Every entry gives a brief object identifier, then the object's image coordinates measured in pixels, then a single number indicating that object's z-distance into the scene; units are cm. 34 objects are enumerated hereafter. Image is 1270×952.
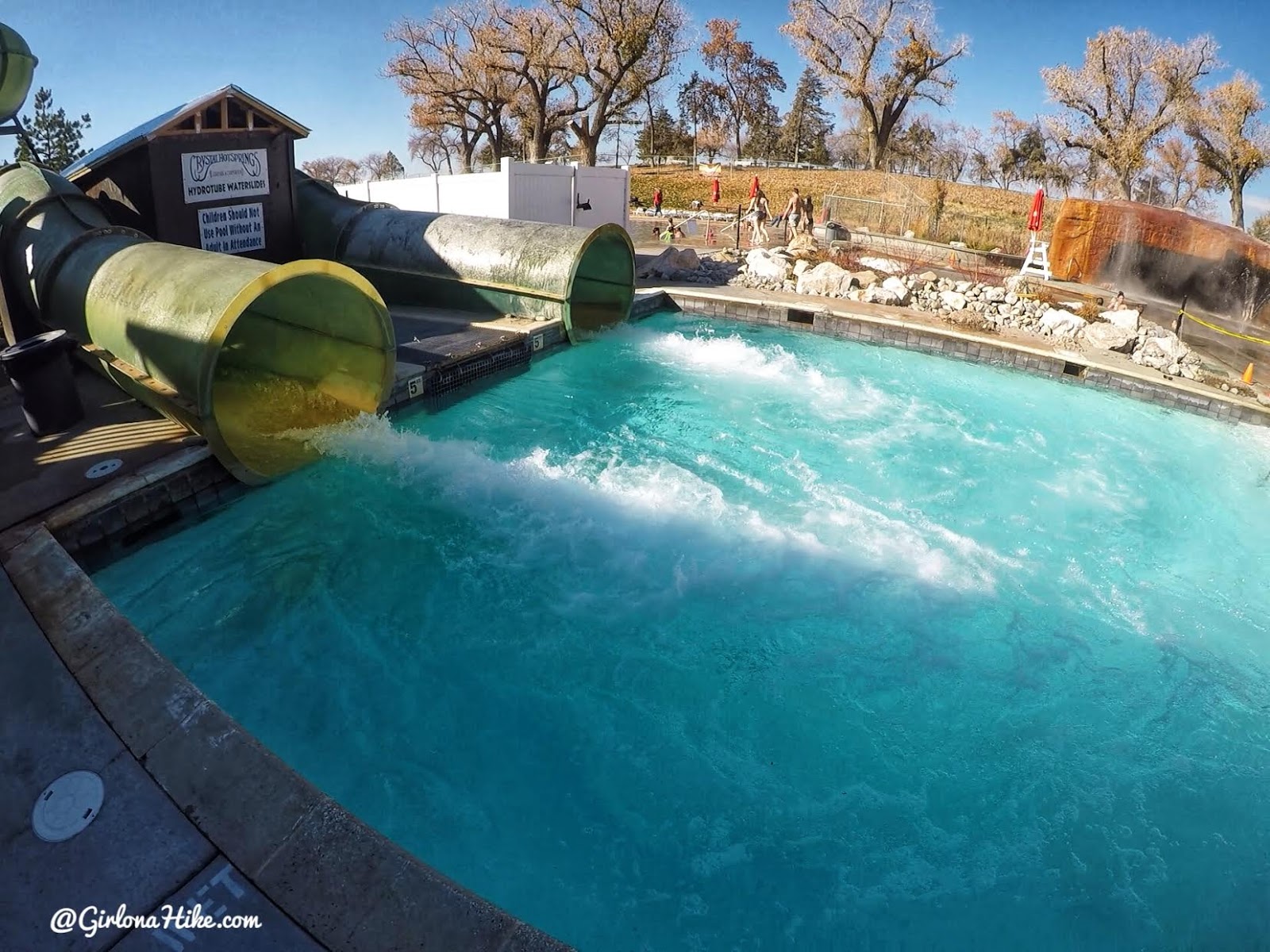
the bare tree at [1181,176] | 2908
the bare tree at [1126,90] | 2627
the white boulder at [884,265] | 1476
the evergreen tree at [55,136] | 2862
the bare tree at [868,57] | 3098
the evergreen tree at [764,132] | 4712
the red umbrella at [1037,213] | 1481
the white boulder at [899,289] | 1312
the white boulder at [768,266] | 1435
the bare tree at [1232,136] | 2578
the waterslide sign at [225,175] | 912
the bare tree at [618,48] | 2605
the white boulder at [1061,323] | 1140
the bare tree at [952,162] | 4502
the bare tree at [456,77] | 2773
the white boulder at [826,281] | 1365
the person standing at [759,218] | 1814
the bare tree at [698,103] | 4566
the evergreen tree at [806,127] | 4747
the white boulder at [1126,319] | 1109
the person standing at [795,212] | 1789
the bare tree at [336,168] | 5288
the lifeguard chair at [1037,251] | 1483
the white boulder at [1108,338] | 1088
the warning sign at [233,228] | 946
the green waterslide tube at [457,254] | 1009
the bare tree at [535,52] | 2639
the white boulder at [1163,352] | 1023
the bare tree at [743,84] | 4382
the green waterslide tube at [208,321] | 525
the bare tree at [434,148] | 4472
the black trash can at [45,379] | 535
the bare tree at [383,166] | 5891
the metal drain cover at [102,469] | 515
